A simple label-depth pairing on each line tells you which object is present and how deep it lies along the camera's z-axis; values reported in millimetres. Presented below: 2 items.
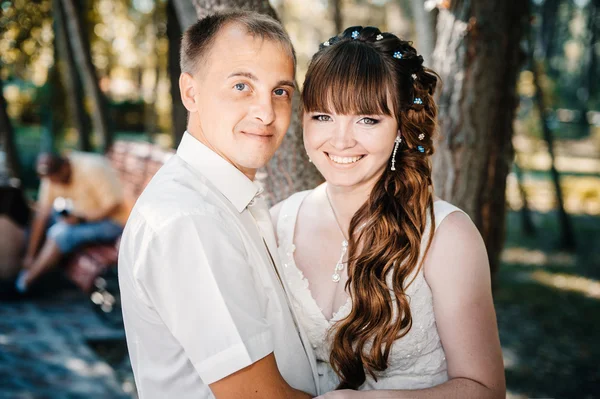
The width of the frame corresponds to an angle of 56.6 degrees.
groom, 1637
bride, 2131
